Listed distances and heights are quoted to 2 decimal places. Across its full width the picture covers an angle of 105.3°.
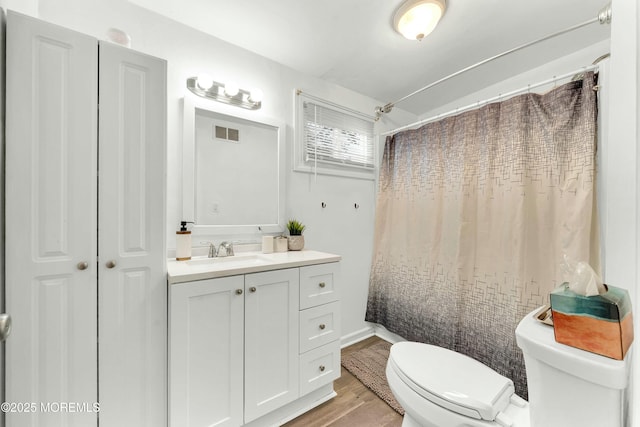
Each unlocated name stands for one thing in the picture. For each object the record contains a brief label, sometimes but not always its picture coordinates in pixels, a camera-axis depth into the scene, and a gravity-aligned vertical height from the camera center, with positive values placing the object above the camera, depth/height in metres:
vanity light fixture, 1.51 +0.77
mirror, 1.52 +0.26
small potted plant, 1.81 -0.19
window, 2.00 +0.64
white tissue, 0.52 -0.15
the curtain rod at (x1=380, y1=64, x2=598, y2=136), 1.27 +0.76
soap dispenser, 1.43 -0.20
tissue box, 0.48 -0.22
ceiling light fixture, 1.30 +1.10
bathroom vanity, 1.09 -0.66
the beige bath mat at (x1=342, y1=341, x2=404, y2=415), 1.62 -1.21
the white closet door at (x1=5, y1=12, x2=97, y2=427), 0.86 -0.05
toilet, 0.51 -0.69
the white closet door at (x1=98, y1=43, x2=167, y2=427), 1.00 -0.14
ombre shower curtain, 1.37 -0.04
